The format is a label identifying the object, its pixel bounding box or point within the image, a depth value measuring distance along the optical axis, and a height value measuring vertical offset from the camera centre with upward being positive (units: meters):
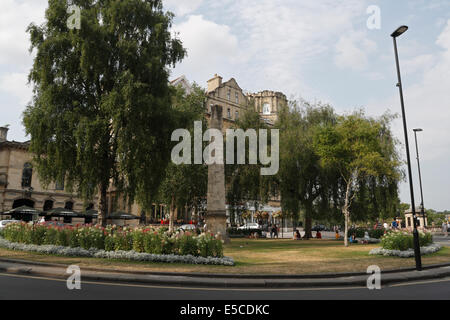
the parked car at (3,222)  26.45 -0.49
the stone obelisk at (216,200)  21.02 +0.97
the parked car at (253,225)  48.16 -1.31
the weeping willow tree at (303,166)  28.84 +4.22
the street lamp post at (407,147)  12.33 +2.69
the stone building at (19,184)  40.31 +3.84
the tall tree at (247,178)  29.58 +3.27
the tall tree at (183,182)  30.53 +3.03
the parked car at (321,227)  72.56 -2.52
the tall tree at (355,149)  24.25 +4.84
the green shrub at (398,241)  16.95 -1.25
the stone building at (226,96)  54.28 +19.47
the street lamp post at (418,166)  33.54 +4.48
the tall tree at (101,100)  17.66 +6.11
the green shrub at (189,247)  13.40 -1.22
